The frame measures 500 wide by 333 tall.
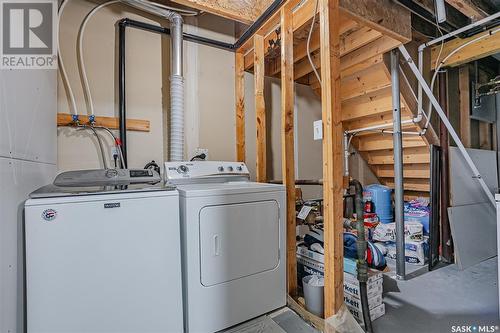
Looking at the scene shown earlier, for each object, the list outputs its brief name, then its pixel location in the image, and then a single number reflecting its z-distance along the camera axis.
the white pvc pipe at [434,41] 2.18
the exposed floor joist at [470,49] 2.38
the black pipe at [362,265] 1.57
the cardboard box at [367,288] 1.68
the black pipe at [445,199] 2.69
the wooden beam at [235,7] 1.94
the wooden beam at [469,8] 2.01
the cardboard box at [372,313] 1.65
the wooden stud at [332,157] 1.46
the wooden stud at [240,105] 2.59
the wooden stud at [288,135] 1.80
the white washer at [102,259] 1.04
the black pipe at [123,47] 2.02
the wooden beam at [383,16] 1.80
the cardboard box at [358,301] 1.68
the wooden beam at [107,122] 1.88
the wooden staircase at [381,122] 2.64
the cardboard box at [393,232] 2.75
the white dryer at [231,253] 1.34
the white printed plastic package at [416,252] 2.67
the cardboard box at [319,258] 1.79
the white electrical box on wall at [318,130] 1.64
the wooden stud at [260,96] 2.15
